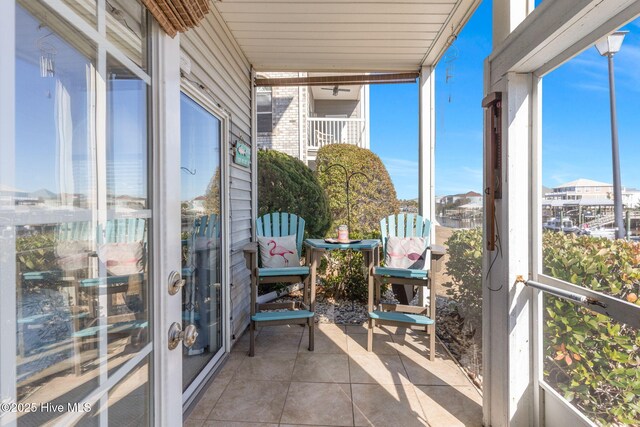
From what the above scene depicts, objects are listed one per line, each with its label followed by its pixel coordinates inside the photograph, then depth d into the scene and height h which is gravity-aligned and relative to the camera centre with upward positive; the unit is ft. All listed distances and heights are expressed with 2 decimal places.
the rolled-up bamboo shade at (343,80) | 11.34 +5.05
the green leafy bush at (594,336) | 3.95 -1.79
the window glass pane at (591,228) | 3.89 -0.22
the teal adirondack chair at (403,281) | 9.05 -2.08
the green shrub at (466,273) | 8.77 -1.82
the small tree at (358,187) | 18.42 +1.68
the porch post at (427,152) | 11.36 +2.27
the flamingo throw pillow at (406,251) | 10.31 -1.24
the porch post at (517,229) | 5.43 -0.29
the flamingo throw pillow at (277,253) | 10.49 -1.27
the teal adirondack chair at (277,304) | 9.04 -2.76
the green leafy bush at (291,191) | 14.65 +1.13
